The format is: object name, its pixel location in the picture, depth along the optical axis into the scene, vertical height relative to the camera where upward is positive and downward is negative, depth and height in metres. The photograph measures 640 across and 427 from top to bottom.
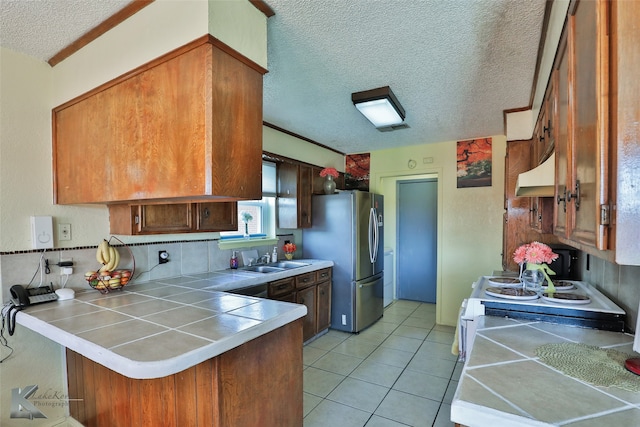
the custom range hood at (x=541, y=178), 1.46 +0.14
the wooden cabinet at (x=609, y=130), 0.72 +0.19
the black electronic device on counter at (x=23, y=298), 1.70 -0.49
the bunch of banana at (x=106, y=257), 2.14 -0.31
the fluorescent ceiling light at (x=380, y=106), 2.47 +0.86
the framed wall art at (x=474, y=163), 3.94 +0.56
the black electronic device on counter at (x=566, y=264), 2.45 -0.46
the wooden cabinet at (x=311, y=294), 3.06 -0.92
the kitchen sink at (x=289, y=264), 3.58 -0.64
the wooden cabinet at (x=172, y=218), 2.14 -0.06
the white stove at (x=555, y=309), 1.49 -0.53
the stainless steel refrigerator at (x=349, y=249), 3.79 -0.51
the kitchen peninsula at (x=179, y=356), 1.25 -0.61
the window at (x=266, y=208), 3.69 +0.01
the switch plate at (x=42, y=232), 1.91 -0.13
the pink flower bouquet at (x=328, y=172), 4.07 +0.47
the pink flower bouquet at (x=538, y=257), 1.88 -0.30
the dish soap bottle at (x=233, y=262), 3.16 -0.53
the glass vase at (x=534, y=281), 1.89 -0.45
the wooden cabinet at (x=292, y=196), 3.79 +0.15
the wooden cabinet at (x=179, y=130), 1.34 +0.38
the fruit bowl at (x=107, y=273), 2.04 -0.42
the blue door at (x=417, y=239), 5.07 -0.52
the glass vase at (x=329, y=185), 4.09 +0.30
